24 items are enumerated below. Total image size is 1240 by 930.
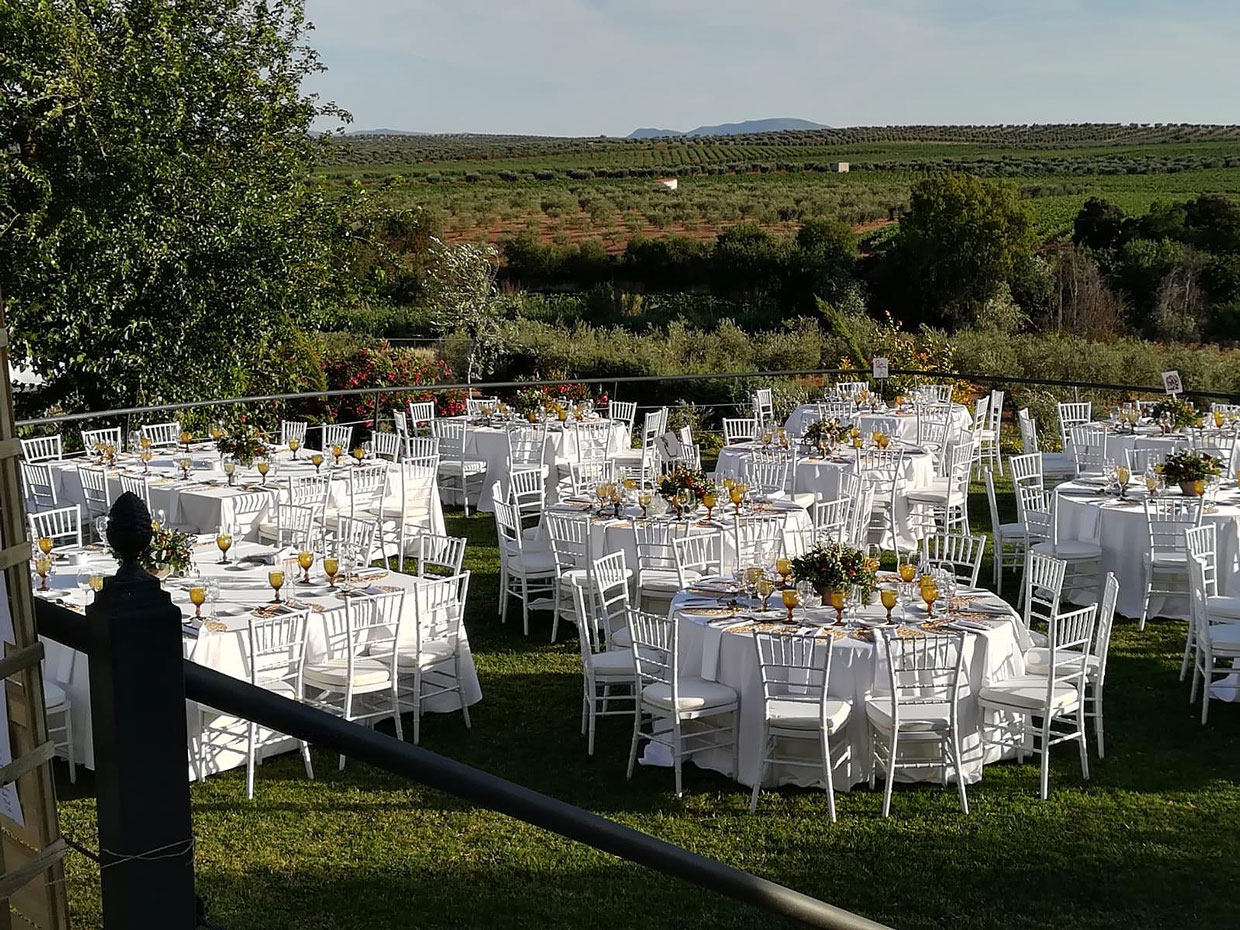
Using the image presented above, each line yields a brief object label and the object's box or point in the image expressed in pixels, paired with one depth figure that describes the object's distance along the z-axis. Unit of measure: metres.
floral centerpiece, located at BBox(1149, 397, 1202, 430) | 11.27
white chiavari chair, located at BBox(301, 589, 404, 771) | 6.19
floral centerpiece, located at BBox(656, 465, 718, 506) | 8.38
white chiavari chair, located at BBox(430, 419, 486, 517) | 12.33
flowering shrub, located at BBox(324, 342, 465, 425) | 15.85
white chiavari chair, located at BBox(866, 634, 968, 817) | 5.66
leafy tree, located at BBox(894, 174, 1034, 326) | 30.55
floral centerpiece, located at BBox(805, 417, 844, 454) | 11.07
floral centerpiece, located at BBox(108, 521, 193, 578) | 6.46
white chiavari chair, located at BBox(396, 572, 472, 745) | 6.66
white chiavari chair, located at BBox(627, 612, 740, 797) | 5.86
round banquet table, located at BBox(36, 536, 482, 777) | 5.76
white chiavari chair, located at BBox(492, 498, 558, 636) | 8.49
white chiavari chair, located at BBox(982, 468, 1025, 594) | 9.46
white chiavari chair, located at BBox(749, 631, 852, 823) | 5.61
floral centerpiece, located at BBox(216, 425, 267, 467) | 9.91
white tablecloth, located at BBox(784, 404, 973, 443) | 13.04
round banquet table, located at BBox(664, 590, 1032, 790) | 5.91
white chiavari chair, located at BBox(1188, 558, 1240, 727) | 6.75
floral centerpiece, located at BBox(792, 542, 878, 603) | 6.12
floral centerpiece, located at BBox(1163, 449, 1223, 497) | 8.73
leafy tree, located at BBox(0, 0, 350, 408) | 13.88
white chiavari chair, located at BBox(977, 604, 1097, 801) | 5.87
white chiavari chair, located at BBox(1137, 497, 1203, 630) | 8.51
